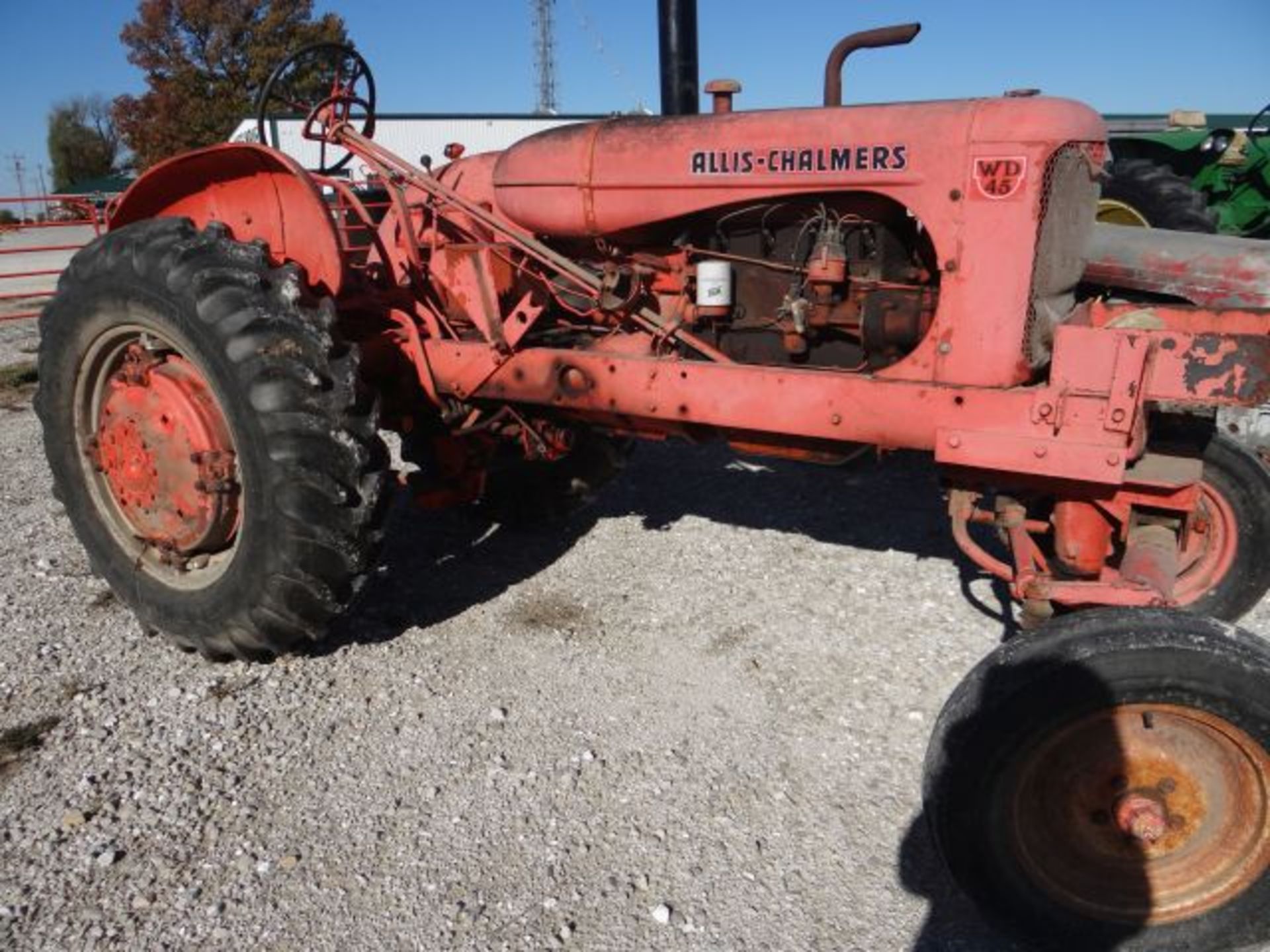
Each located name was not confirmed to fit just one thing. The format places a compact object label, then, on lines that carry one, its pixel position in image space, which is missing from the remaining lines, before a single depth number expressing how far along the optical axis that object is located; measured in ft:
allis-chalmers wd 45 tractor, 6.72
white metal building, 78.74
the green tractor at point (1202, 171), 19.97
